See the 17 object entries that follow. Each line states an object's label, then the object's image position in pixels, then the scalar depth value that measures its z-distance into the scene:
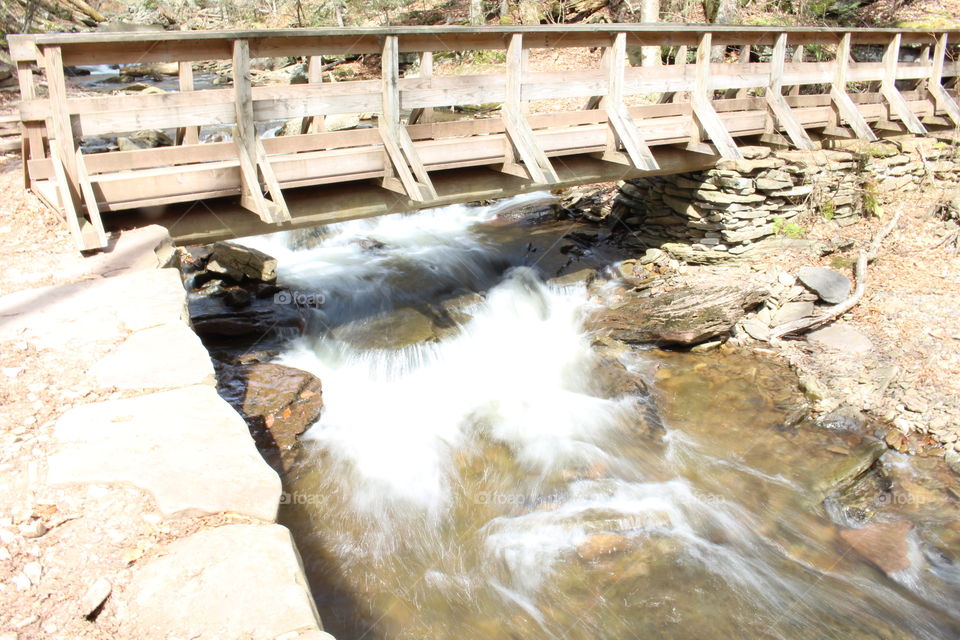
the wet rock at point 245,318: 7.66
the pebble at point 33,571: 2.51
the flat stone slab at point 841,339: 7.51
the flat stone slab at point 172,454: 2.94
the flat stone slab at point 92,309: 4.07
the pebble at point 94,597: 2.39
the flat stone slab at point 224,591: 2.35
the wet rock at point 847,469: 5.93
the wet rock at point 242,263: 8.64
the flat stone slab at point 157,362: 3.69
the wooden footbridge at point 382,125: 5.24
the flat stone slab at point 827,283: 8.11
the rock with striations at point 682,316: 7.91
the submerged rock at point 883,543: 5.20
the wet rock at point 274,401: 6.08
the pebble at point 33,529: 2.68
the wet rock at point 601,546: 5.11
